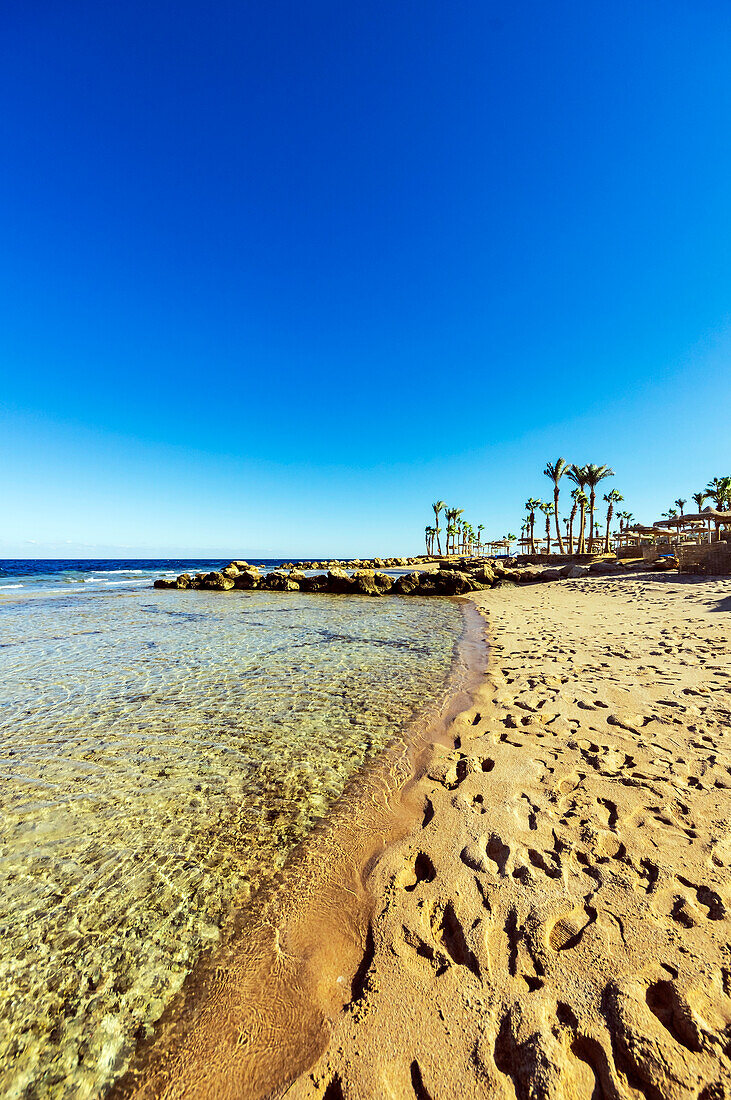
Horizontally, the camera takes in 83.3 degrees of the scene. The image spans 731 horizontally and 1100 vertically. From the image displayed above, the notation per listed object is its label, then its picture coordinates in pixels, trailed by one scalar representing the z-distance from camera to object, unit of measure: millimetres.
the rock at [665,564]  27516
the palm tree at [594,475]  47531
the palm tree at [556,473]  52281
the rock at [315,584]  29094
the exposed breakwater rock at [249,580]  32500
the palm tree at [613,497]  64481
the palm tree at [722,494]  46375
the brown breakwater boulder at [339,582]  28078
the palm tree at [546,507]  73188
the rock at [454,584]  26422
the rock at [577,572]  29170
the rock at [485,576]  29422
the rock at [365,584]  26984
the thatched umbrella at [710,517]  27172
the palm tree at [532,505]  74562
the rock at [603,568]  28281
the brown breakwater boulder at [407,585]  26391
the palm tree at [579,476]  49206
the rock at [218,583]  31125
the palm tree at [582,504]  46131
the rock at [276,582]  29875
